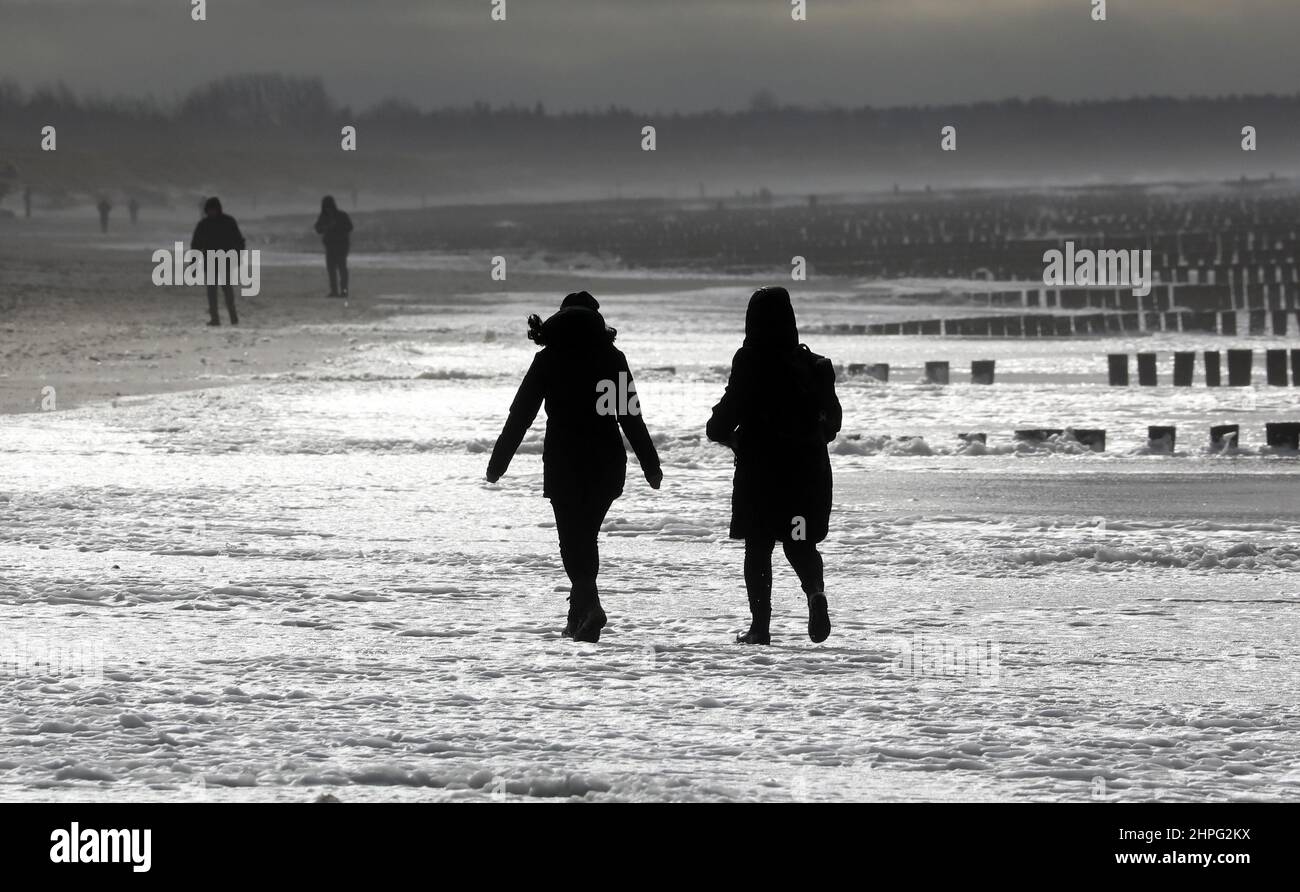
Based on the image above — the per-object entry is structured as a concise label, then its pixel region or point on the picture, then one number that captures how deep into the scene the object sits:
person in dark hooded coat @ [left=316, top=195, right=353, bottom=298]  64.25
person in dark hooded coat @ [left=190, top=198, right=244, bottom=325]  51.44
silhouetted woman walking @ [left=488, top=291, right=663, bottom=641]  14.34
